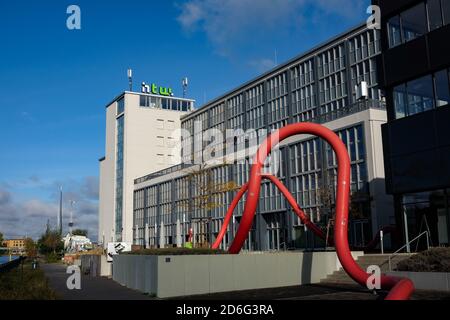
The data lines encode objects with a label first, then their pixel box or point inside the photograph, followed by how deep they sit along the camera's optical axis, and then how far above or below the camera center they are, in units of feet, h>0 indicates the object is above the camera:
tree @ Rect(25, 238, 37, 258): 287.48 +2.81
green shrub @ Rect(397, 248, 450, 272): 60.23 -2.57
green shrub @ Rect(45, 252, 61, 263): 234.58 -2.74
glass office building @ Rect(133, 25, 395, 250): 130.00 +28.48
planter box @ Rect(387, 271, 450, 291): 58.70 -4.56
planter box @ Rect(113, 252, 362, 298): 62.59 -3.35
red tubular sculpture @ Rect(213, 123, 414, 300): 59.47 +6.20
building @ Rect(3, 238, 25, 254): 570.13 +12.04
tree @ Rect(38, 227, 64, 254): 274.77 +5.22
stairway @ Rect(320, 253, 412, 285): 72.95 -3.14
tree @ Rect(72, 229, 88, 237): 506.81 +19.09
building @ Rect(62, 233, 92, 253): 260.21 +3.62
